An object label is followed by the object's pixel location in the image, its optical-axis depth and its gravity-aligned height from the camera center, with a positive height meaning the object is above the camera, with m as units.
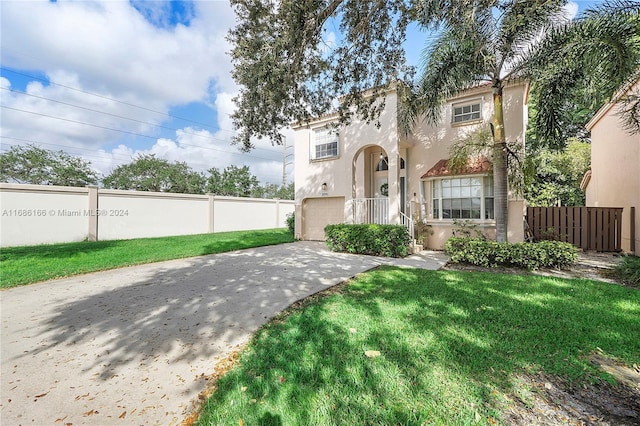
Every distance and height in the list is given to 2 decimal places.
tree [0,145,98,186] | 23.06 +4.35
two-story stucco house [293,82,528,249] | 9.25 +1.65
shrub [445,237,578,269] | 6.59 -1.14
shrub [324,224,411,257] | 8.75 -0.99
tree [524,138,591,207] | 17.95 +2.69
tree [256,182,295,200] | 45.70 +3.88
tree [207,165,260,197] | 35.00 +4.27
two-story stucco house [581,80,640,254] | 8.61 +1.64
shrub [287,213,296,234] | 15.70 -0.76
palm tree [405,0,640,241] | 4.93 +3.92
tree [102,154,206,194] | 31.86 +4.52
